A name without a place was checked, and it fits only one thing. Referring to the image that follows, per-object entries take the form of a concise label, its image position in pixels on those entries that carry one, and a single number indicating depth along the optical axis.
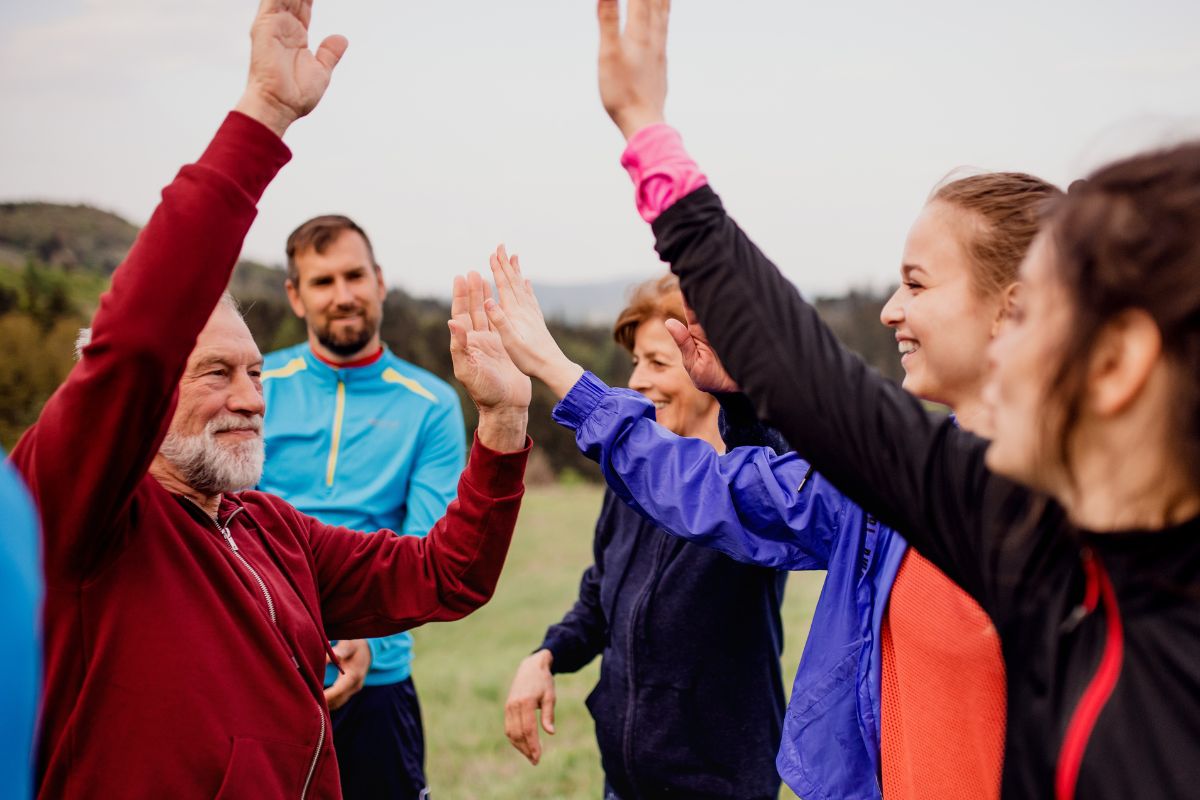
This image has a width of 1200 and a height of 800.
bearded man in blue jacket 4.12
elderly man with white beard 1.63
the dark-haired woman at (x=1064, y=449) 1.16
